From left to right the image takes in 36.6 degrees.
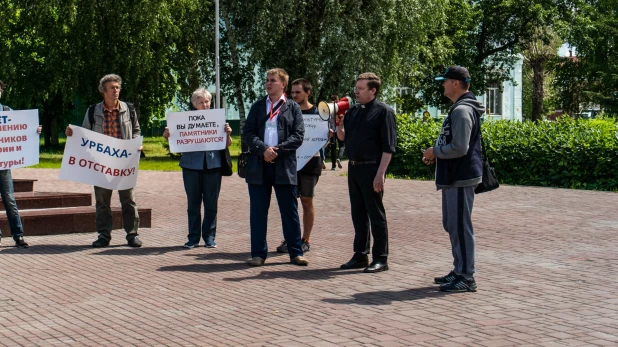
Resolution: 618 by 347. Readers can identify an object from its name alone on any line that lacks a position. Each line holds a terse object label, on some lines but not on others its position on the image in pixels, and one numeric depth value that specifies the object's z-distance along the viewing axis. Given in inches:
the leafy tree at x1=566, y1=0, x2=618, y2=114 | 1949.2
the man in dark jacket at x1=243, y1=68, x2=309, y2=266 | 357.1
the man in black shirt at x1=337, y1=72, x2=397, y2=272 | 337.4
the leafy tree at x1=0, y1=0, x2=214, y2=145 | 1312.7
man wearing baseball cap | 303.4
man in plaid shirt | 414.3
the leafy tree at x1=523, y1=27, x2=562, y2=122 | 2004.2
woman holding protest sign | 412.2
